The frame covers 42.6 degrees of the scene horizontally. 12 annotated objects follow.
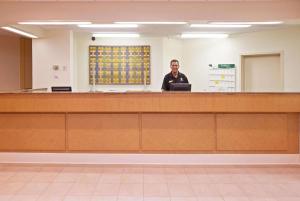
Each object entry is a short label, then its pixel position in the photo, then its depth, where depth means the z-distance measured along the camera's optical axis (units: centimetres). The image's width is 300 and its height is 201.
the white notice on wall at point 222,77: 968
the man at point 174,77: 655
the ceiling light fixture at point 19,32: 748
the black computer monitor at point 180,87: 596
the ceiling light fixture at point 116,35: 914
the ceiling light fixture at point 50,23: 614
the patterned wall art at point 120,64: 985
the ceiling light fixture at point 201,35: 909
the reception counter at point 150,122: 577
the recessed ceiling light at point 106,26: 791
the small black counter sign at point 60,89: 640
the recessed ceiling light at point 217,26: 789
